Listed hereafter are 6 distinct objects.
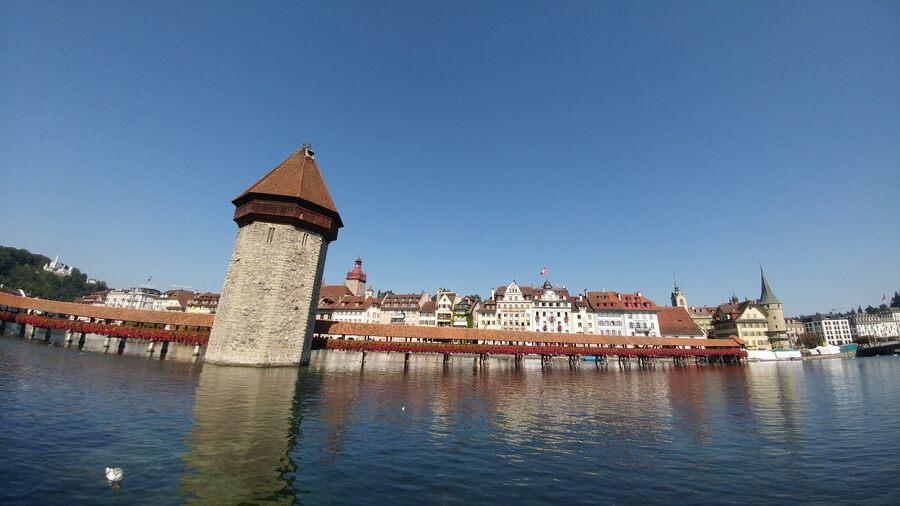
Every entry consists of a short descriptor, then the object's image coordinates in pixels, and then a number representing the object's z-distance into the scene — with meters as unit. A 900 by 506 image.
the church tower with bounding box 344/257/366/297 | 83.50
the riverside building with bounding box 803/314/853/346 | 126.69
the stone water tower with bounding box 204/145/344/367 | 26.56
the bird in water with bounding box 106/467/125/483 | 6.59
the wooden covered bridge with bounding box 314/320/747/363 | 34.72
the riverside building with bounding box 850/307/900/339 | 127.06
